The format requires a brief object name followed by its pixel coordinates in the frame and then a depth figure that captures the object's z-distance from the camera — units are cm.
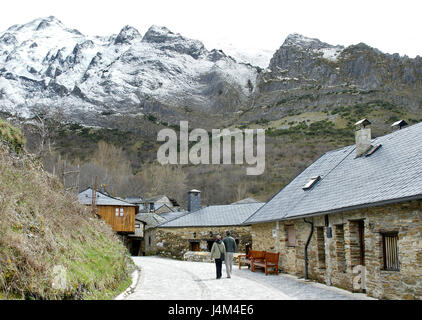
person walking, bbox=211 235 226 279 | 1438
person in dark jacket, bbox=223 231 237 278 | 1497
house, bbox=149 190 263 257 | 2655
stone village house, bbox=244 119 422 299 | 896
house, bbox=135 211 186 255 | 3287
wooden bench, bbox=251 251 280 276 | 1630
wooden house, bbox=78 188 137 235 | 3057
